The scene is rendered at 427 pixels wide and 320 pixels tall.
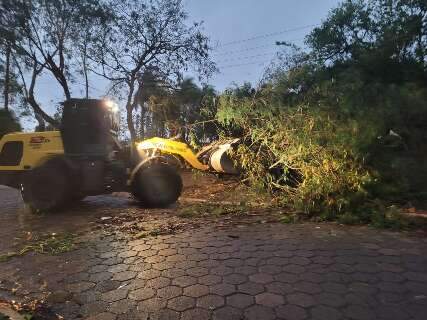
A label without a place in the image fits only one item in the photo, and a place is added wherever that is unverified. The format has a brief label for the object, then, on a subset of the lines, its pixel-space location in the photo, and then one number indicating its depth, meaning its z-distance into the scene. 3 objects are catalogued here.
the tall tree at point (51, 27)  19.92
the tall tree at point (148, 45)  21.36
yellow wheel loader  8.02
